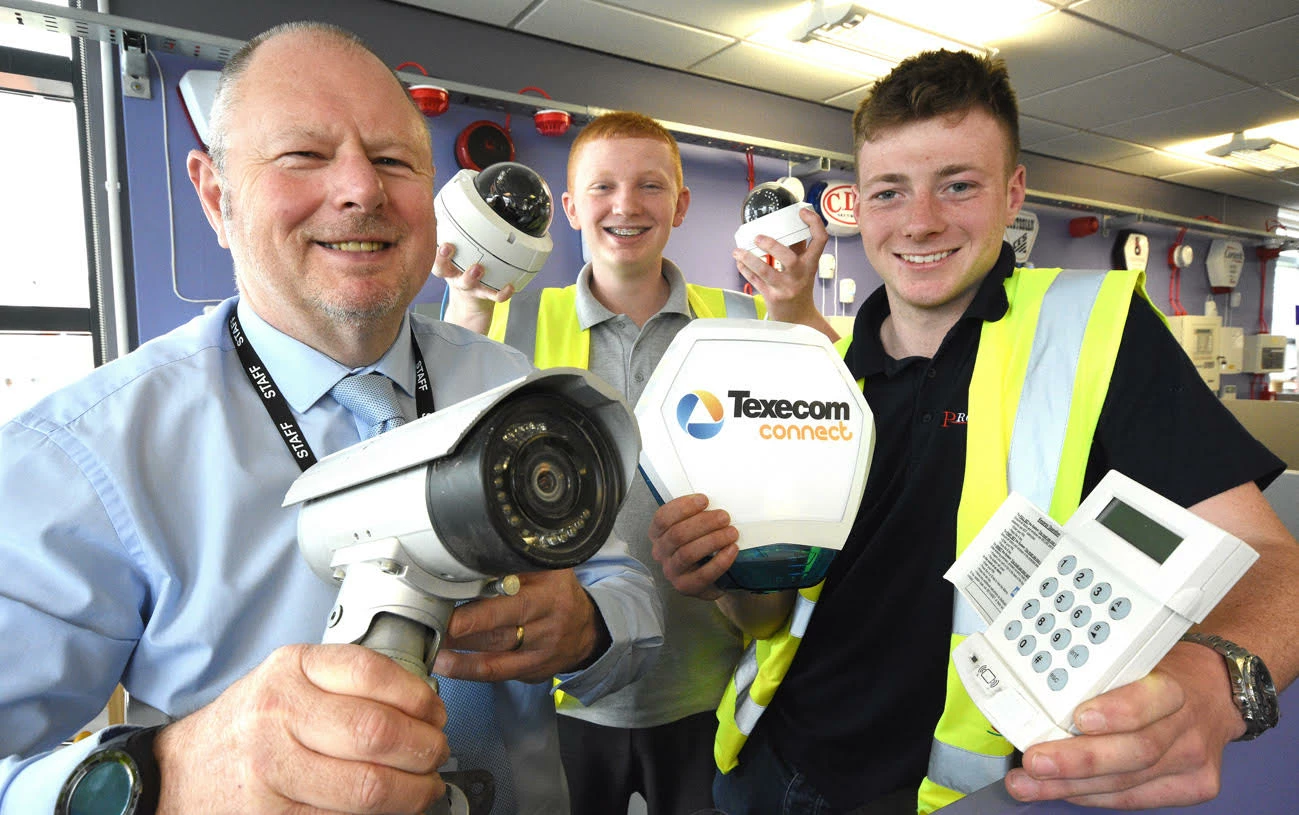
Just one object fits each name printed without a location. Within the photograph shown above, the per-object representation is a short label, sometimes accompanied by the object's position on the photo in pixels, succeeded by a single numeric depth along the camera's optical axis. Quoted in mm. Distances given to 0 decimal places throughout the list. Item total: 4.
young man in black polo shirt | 1104
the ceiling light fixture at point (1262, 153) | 6160
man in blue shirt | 645
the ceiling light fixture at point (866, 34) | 3584
